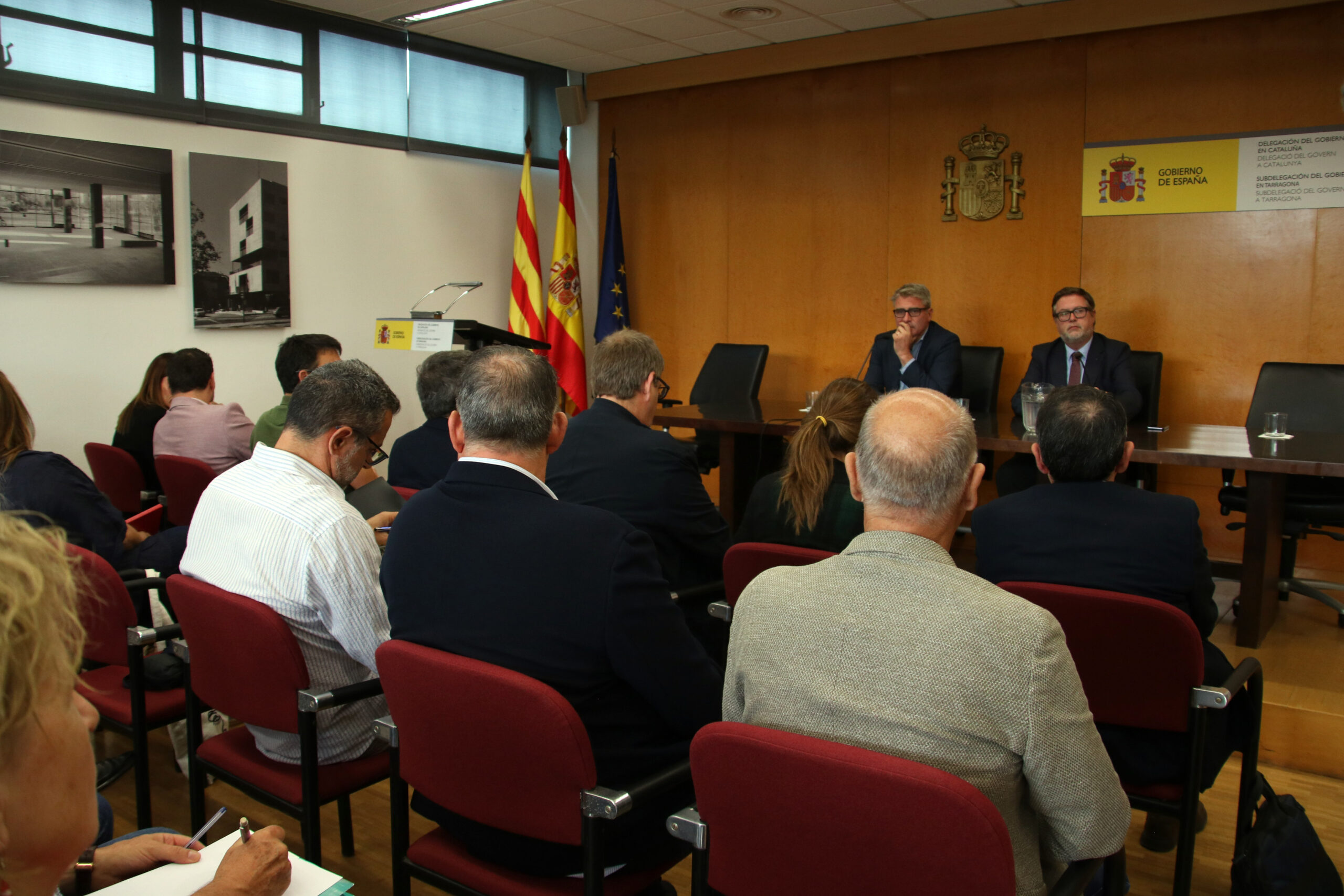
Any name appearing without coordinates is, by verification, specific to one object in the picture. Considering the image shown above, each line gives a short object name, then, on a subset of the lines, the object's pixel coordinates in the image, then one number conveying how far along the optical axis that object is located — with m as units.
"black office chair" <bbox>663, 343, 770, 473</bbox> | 6.14
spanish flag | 7.14
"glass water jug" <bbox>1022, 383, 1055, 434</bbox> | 3.96
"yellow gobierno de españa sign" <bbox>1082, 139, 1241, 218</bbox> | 5.21
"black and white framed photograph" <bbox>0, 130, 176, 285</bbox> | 4.73
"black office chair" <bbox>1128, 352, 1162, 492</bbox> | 4.96
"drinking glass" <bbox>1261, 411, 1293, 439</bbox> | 3.98
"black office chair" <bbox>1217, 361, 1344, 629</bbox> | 3.84
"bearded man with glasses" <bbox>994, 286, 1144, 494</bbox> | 4.78
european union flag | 7.27
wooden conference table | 3.37
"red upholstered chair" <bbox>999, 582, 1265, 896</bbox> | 1.80
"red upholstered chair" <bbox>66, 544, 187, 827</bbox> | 2.17
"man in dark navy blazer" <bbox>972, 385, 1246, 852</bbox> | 2.00
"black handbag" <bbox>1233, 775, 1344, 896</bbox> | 1.84
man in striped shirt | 1.93
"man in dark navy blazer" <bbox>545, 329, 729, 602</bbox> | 2.51
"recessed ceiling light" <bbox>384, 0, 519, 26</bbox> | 5.58
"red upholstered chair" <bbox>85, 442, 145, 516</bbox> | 4.04
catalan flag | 6.93
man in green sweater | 3.95
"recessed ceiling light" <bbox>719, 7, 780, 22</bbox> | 5.57
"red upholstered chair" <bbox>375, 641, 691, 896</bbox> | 1.41
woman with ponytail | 2.40
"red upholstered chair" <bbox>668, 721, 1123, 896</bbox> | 1.08
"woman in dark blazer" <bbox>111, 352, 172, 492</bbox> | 4.22
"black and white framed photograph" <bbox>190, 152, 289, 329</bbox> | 5.44
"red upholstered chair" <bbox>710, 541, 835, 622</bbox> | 2.20
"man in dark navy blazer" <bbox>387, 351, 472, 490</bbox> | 3.21
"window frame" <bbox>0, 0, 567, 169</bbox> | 4.89
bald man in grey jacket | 1.19
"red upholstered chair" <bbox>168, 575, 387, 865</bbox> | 1.81
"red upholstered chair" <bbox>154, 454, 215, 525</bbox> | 3.57
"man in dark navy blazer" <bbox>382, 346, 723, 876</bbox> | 1.52
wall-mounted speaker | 7.17
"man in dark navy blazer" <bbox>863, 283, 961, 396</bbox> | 5.33
